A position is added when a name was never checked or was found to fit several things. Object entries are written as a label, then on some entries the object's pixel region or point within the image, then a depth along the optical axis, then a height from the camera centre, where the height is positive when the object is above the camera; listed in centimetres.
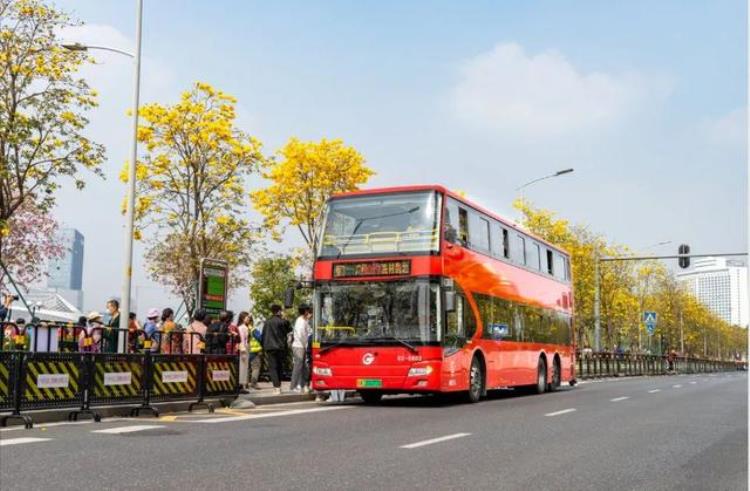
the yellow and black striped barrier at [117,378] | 1339 -56
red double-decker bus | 1638 +95
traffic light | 3731 +374
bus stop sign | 2025 +134
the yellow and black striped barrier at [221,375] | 1596 -58
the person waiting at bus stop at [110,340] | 1439 +4
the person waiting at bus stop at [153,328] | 1502 +29
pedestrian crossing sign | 4853 +140
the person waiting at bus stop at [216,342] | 1644 +2
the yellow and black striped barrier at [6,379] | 1185 -50
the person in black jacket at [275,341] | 1870 +5
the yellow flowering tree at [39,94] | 2417 +681
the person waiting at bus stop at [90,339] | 1368 +5
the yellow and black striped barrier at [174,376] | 1459 -57
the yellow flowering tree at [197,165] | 3559 +721
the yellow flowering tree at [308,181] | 4400 +816
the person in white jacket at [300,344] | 1900 +0
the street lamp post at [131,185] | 2019 +363
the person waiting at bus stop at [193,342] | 1565 +2
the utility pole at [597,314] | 4403 +159
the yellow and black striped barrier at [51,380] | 1227 -54
